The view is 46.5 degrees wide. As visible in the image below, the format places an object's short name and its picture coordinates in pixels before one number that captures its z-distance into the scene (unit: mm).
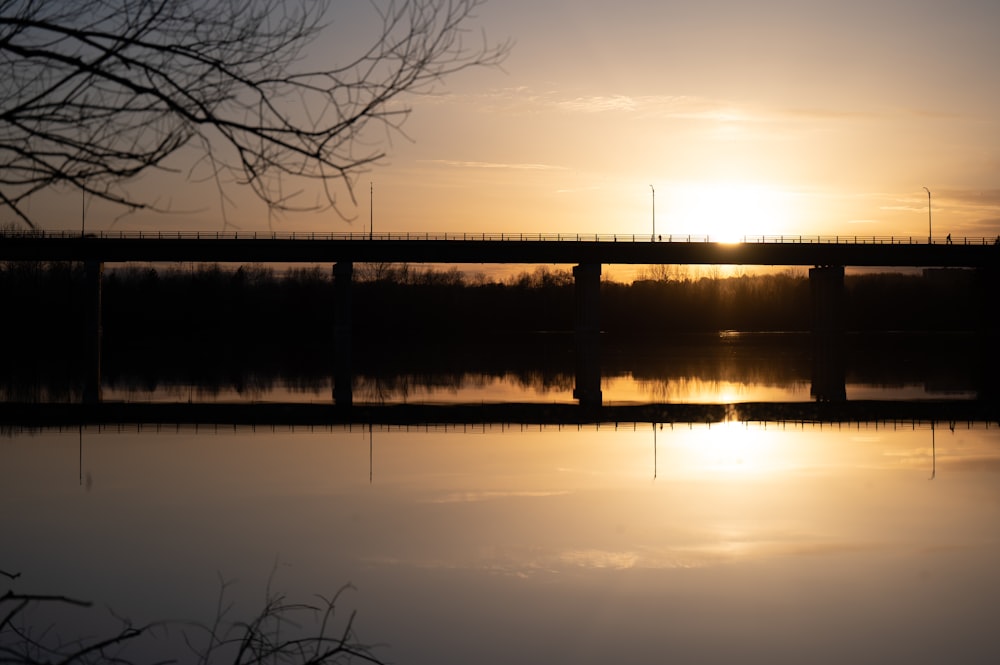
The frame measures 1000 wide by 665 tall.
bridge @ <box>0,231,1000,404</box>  122812
